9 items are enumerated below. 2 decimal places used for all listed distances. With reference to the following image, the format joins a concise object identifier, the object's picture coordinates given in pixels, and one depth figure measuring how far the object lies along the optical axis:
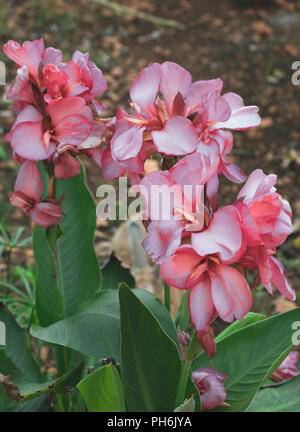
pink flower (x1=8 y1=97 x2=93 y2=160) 0.92
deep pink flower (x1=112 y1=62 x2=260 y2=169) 0.84
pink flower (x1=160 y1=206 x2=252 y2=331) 0.75
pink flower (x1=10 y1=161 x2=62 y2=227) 0.98
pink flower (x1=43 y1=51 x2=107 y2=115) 0.92
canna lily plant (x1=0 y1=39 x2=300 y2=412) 0.78
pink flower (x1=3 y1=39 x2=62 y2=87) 0.93
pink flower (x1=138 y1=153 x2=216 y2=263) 0.76
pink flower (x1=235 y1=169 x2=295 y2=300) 0.76
